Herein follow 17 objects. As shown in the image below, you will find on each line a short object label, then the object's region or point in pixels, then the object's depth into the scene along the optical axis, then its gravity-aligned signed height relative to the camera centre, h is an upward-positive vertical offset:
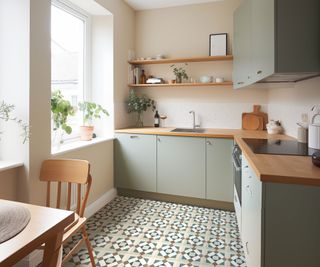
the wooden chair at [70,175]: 1.68 -0.34
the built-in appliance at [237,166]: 2.19 -0.34
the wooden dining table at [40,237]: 0.76 -0.38
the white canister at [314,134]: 1.74 -0.04
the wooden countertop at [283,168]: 1.12 -0.21
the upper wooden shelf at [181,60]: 3.23 +0.94
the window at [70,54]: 2.60 +0.86
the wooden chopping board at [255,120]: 3.25 +0.11
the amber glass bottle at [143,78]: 3.68 +0.74
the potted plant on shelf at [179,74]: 3.50 +0.77
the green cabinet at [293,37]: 1.47 +0.55
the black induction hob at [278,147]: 1.71 -0.15
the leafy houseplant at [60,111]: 2.18 +0.16
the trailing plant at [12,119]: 1.79 +0.07
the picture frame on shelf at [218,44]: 3.35 +1.15
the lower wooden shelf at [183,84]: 3.30 +0.59
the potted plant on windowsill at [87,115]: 2.82 +0.15
